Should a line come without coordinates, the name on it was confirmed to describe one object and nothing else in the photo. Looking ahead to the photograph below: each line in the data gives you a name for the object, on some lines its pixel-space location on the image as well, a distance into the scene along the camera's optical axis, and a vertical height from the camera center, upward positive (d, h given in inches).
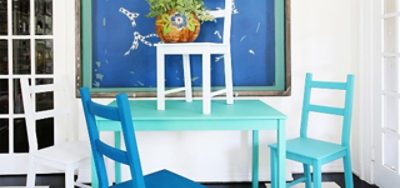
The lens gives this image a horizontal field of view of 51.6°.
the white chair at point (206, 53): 92.4 +7.4
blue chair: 63.0 -10.3
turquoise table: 86.0 -8.1
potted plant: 97.4 +15.7
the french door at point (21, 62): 132.5 +7.6
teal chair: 97.7 -16.2
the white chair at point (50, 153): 98.5 -17.0
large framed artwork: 127.5 +11.1
